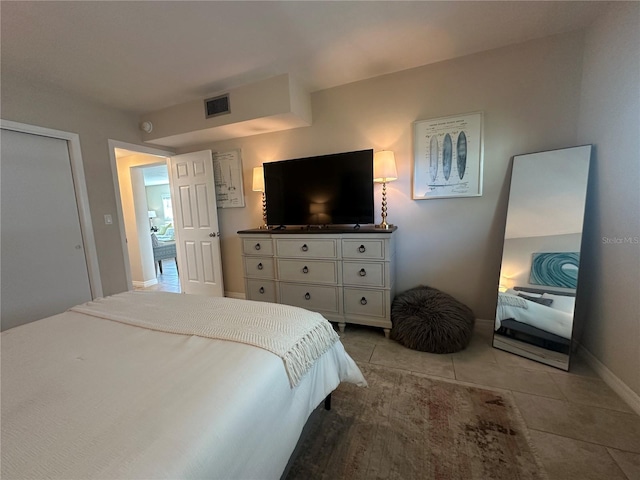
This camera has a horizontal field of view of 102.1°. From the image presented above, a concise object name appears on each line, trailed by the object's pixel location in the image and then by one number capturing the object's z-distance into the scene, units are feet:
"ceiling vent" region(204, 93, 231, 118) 8.74
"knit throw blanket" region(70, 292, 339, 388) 3.57
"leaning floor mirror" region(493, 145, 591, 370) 6.17
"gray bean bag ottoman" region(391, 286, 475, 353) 6.97
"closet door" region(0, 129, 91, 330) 7.30
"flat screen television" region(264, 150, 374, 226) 8.21
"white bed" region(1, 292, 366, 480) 2.04
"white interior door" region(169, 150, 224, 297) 11.00
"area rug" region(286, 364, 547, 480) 3.90
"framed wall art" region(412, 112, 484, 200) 7.61
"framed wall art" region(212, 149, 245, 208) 10.78
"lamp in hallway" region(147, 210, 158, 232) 30.04
